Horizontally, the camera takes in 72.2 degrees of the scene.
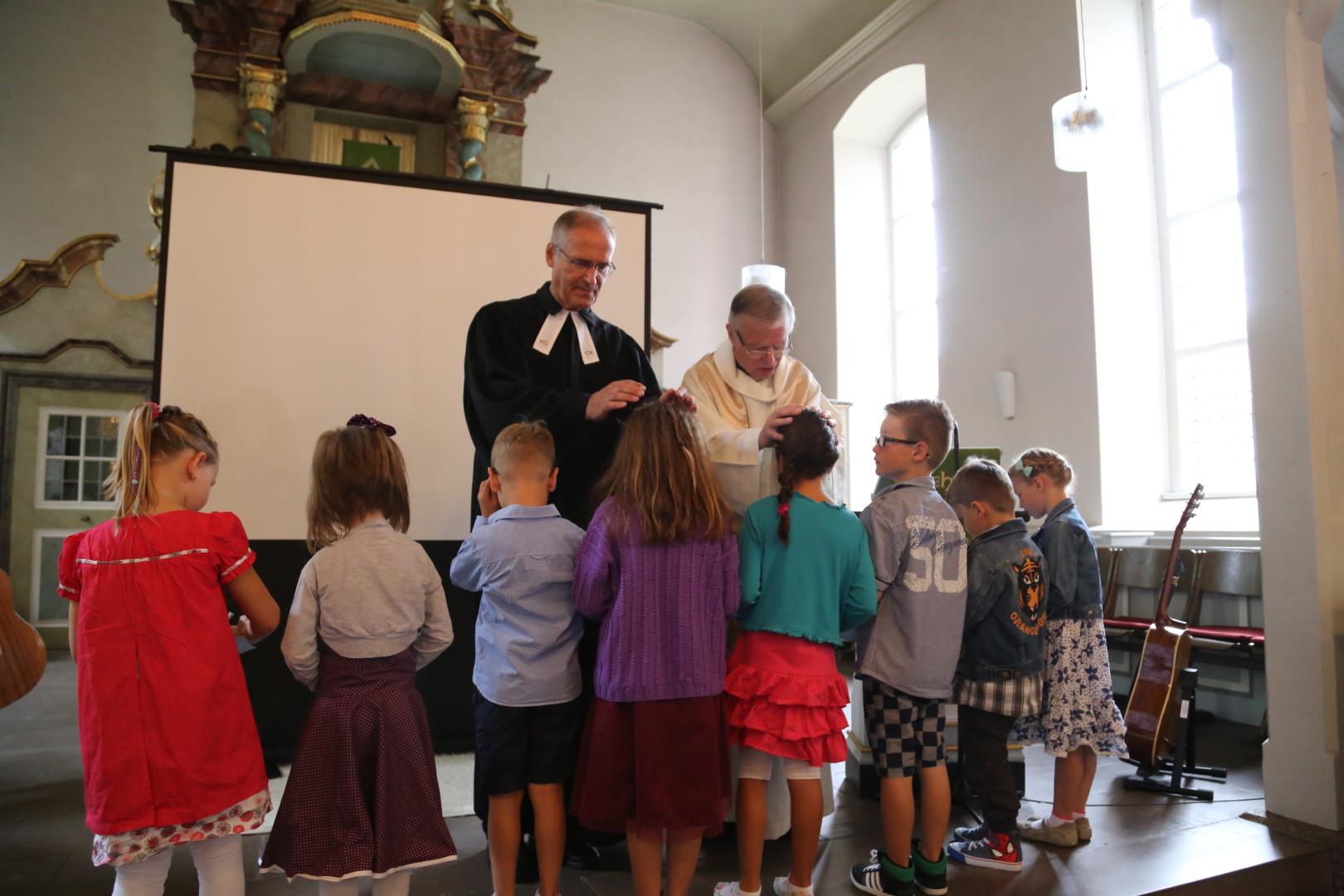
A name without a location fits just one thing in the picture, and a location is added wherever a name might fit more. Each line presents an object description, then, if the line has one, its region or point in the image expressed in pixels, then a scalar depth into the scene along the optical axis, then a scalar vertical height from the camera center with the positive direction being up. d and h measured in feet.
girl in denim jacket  9.43 -1.86
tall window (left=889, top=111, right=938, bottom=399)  29.37 +7.92
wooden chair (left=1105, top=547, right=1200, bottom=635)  16.15 -1.27
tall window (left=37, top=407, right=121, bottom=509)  24.32 +1.28
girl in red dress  6.20 -1.14
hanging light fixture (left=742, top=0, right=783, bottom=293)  24.88 +6.31
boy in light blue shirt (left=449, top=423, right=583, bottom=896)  7.25 -1.18
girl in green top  7.47 -1.07
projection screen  12.90 +2.85
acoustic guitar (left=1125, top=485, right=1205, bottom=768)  11.67 -2.35
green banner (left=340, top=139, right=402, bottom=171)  25.41 +9.70
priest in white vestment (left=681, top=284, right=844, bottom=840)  8.80 +1.14
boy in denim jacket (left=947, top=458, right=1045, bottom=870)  8.68 -1.53
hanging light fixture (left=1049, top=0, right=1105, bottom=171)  15.70 +6.47
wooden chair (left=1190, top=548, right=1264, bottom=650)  14.62 -1.22
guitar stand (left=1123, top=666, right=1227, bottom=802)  11.35 -3.35
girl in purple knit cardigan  6.98 -1.14
